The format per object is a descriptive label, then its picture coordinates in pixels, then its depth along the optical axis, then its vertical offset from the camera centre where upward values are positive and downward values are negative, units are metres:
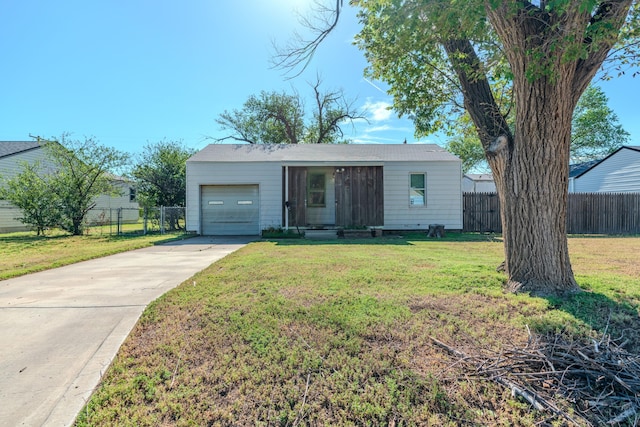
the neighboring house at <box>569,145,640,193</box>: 16.44 +2.15
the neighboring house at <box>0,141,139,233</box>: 16.52 +2.97
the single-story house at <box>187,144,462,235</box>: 13.14 +0.96
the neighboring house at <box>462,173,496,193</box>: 36.78 +3.55
